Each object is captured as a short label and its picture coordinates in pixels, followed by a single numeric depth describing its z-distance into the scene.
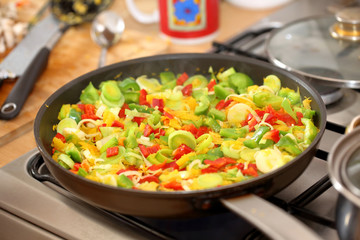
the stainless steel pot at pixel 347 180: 0.93
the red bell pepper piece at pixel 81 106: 1.15
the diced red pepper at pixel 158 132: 1.10
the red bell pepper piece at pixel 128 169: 1.04
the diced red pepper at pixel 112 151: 1.06
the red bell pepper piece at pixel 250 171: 1.01
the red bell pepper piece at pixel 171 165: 1.04
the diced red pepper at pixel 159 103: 1.15
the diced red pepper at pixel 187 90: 1.19
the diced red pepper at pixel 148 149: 1.07
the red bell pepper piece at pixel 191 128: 1.10
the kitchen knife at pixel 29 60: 1.27
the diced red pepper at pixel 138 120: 1.13
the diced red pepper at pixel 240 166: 1.02
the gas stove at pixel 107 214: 1.04
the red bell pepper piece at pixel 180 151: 1.06
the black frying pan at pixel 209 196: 0.94
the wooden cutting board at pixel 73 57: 1.29
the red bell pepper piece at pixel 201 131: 1.10
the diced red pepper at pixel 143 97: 1.17
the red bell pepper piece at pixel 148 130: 1.10
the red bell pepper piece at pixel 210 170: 1.03
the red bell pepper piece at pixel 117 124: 1.12
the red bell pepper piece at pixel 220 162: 1.03
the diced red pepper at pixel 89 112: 1.14
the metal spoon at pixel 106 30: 1.41
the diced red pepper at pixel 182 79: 1.20
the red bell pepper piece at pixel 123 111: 1.15
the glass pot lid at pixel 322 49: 1.22
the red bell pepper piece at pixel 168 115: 1.13
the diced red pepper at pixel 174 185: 1.00
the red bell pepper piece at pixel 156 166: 1.04
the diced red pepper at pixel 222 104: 1.15
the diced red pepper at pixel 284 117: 1.10
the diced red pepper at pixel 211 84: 1.19
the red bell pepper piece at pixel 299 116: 1.09
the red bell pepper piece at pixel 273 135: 1.06
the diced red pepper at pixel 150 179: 1.02
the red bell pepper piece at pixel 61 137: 1.10
